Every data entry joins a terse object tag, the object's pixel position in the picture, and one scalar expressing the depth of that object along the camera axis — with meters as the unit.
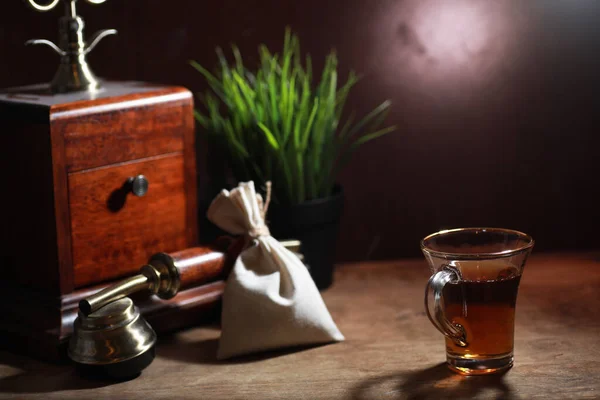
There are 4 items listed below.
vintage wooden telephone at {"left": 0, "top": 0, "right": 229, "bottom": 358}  1.02
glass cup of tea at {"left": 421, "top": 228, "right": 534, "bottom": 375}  0.94
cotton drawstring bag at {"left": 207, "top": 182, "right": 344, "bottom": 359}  1.02
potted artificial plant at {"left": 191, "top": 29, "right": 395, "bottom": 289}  1.12
